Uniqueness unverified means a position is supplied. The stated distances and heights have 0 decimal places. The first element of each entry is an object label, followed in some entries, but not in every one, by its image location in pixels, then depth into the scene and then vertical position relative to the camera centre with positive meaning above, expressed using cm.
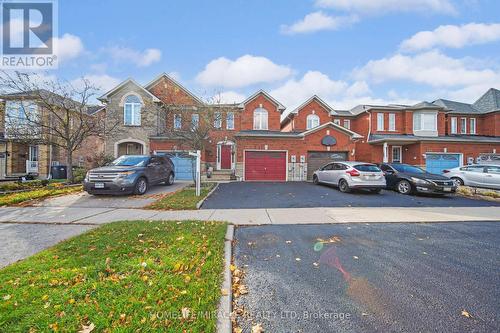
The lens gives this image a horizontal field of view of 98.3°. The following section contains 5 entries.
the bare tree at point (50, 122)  1214 +280
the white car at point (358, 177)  1022 -42
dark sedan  989 -60
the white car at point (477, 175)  1148 -41
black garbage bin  1839 -30
